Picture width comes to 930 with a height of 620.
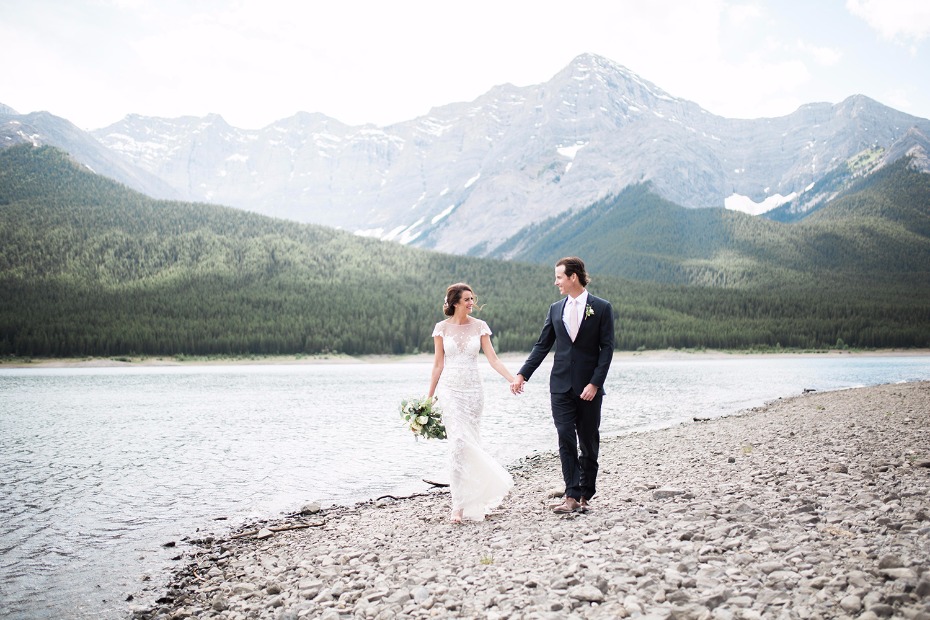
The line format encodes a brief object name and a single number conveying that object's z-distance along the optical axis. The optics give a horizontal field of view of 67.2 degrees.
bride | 10.98
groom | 9.98
